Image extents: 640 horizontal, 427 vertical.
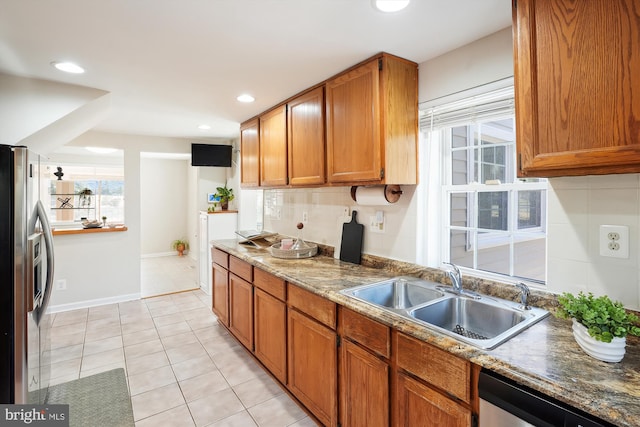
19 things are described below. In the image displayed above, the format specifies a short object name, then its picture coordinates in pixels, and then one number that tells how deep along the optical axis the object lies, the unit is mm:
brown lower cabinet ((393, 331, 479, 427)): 1148
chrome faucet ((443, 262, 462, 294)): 1721
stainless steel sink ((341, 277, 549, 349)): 1452
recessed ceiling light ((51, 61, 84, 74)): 2117
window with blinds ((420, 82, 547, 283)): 1754
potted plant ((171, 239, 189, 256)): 7207
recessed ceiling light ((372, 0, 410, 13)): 1426
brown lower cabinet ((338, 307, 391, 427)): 1465
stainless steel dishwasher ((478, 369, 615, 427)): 894
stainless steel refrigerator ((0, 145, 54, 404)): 1571
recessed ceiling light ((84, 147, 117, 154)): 4207
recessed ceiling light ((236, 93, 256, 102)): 2746
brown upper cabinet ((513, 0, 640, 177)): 997
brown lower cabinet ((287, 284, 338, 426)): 1778
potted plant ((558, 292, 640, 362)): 1020
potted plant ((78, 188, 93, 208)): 5889
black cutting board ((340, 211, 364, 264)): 2490
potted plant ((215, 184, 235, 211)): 4723
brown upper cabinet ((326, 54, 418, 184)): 1920
